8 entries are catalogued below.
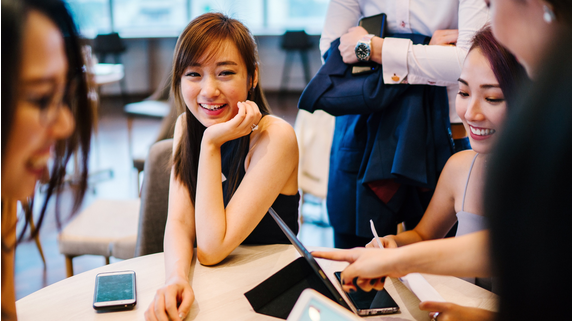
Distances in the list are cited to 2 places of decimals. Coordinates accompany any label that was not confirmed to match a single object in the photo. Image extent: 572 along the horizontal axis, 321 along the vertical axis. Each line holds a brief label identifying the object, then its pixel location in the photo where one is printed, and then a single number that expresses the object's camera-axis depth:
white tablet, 0.74
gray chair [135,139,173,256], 1.78
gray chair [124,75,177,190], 4.07
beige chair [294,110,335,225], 2.71
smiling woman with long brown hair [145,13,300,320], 1.32
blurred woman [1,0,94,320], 0.55
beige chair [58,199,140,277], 2.02
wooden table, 1.06
